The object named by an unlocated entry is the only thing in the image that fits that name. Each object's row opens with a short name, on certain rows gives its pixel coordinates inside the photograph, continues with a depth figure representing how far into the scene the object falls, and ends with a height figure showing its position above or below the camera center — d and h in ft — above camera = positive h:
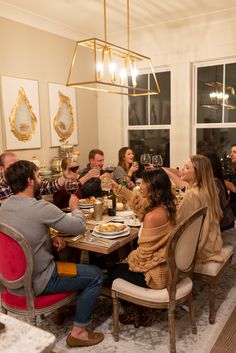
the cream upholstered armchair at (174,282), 6.29 -2.93
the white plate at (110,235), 7.07 -2.08
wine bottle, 8.83 -1.78
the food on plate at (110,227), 7.27 -1.99
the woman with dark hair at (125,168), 12.87 -1.22
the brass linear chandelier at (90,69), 16.57 +3.55
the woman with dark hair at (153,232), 6.55 -1.89
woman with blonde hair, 7.69 -1.60
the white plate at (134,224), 7.89 -2.06
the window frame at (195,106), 14.56 +1.43
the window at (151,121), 16.30 +0.85
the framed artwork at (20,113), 13.14 +1.11
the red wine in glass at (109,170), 11.50 -1.10
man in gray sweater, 6.17 -1.79
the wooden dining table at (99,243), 6.63 -2.15
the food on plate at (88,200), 9.76 -1.83
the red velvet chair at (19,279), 5.90 -2.57
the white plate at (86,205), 9.49 -1.89
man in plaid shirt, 9.51 -1.29
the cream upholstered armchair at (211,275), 7.57 -3.19
